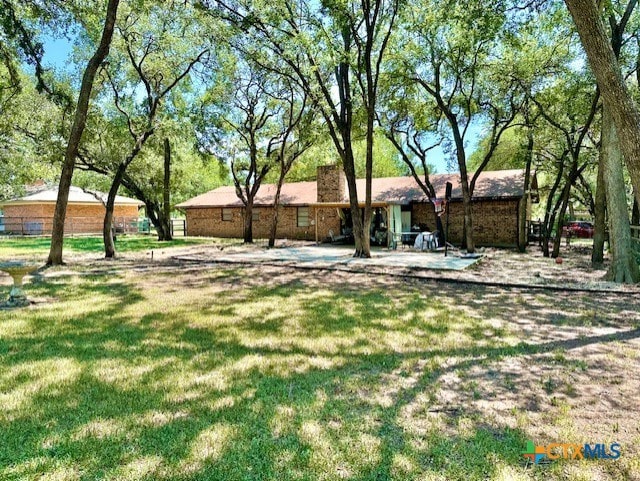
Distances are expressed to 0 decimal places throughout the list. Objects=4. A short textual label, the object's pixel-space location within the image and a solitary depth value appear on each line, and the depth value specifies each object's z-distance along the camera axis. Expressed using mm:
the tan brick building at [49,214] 29047
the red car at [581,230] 26234
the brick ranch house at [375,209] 18688
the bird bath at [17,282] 6516
